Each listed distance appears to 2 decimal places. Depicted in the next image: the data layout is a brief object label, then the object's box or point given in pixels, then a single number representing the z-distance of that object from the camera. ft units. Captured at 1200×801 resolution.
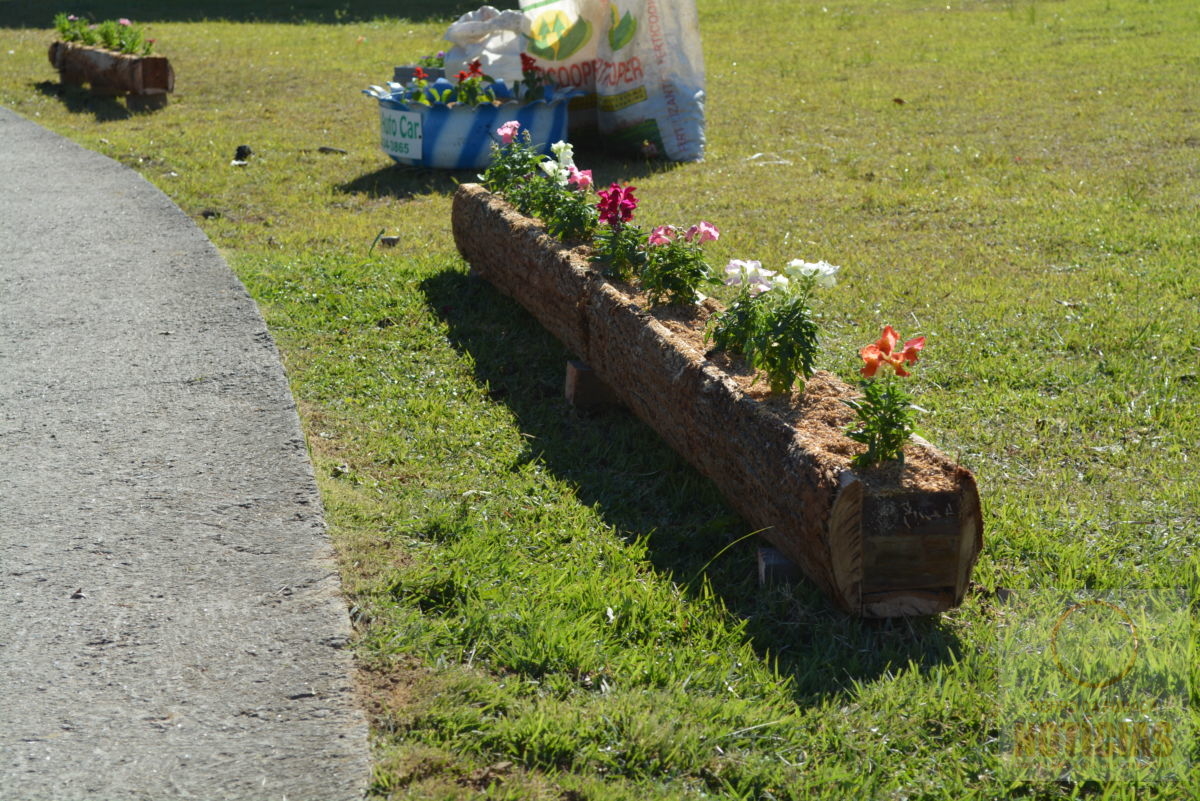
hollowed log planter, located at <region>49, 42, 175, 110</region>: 39.34
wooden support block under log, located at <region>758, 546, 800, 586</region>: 11.77
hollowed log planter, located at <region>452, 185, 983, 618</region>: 10.68
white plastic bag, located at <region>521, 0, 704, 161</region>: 30.78
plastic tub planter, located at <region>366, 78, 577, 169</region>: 29.43
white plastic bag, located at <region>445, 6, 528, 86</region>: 31.53
